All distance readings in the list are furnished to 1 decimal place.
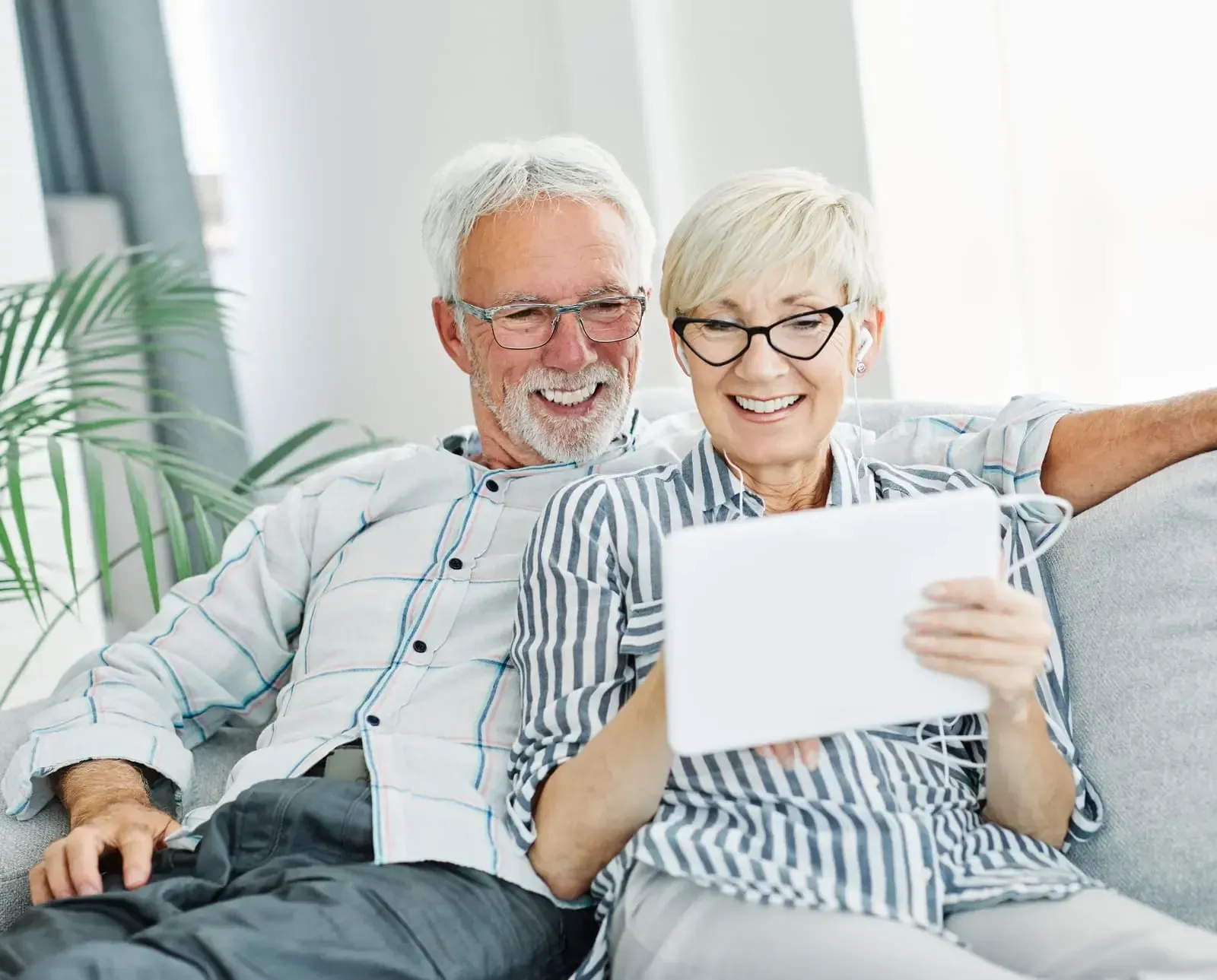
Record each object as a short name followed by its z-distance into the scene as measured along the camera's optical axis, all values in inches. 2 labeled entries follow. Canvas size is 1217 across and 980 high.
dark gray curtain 134.0
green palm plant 75.2
